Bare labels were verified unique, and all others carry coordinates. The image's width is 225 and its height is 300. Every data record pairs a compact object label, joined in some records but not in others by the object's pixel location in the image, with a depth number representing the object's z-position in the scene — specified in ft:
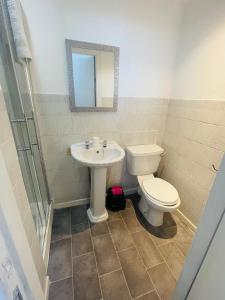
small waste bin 6.14
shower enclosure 3.41
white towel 3.27
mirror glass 4.58
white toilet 4.86
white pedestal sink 5.02
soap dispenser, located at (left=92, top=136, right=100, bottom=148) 5.21
